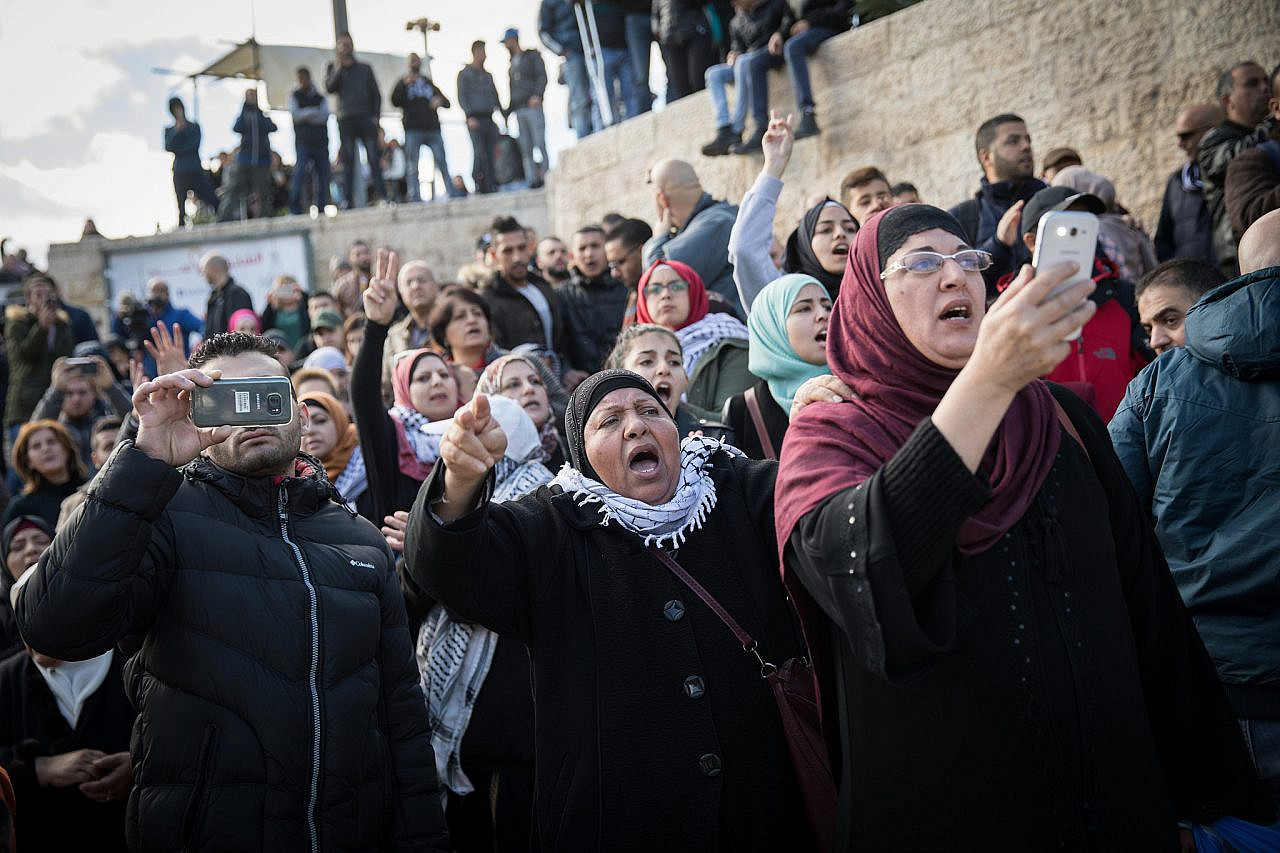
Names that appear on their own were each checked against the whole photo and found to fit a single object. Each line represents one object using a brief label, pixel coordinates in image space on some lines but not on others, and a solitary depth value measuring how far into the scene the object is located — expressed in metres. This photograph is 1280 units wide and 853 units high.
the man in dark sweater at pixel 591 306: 7.10
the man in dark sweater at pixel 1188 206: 5.91
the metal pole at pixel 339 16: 20.45
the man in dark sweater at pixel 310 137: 15.04
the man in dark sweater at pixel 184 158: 16.42
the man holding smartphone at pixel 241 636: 2.62
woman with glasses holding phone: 1.91
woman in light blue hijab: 4.01
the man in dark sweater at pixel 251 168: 16.12
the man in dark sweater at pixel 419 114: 14.54
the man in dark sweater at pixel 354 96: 14.34
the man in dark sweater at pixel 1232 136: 5.22
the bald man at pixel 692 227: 6.20
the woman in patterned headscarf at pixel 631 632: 2.54
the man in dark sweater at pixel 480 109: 14.23
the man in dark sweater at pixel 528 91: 14.26
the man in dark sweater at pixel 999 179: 5.83
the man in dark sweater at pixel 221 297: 10.55
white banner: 16.11
